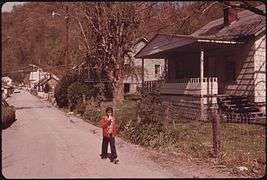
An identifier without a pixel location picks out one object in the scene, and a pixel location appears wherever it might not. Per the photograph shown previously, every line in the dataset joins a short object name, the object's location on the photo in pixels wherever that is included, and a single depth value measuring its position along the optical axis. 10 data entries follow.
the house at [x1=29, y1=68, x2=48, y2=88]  112.16
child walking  7.03
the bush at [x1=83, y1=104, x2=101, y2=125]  17.16
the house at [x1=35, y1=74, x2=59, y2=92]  79.65
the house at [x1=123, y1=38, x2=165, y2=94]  46.40
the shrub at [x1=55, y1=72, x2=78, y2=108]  34.09
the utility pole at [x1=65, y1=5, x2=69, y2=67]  28.83
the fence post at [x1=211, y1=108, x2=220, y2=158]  10.22
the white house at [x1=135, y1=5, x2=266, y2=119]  16.66
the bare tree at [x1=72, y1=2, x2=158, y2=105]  19.47
